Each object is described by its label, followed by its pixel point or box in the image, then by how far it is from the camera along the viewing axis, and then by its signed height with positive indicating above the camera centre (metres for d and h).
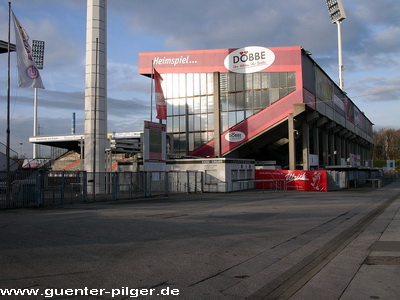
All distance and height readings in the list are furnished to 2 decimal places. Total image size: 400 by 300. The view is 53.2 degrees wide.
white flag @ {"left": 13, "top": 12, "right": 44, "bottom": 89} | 21.78 +5.82
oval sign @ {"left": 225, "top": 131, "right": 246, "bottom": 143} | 46.63 +3.67
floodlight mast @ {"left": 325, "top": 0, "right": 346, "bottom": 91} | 87.75 +33.62
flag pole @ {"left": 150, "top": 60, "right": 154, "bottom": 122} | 37.45 +6.10
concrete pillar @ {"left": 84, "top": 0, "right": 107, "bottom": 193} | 31.72 +6.65
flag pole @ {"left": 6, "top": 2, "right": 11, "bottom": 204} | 18.97 +2.36
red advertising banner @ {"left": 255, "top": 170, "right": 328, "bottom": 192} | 37.99 -1.16
